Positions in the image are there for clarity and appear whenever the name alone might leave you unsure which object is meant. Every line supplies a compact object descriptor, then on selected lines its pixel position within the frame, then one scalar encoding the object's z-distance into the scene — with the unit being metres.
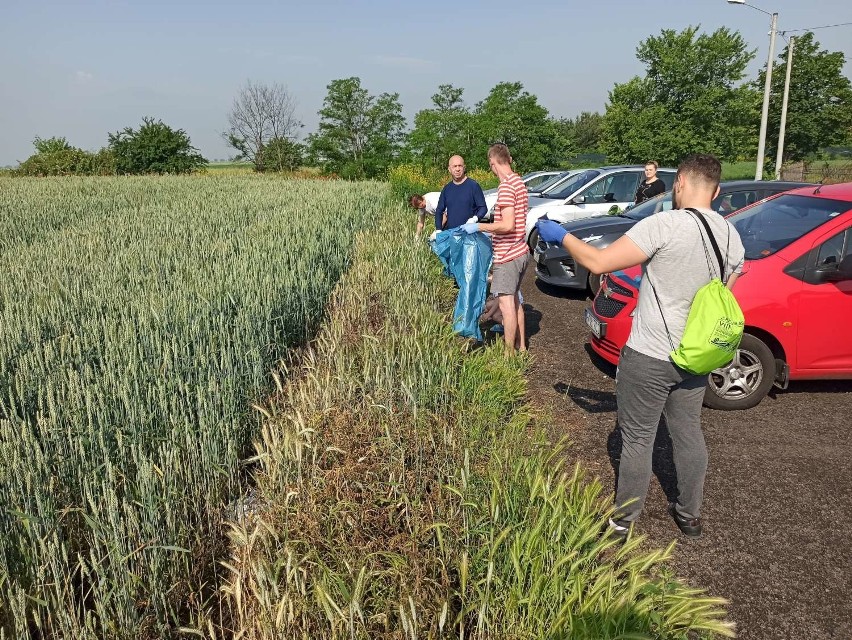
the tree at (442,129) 46.47
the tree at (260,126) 63.81
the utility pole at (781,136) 26.18
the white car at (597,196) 11.28
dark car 7.27
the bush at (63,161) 37.28
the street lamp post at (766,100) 21.95
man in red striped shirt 5.14
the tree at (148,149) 41.28
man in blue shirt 6.78
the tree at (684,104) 43.38
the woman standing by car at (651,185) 9.50
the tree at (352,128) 56.59
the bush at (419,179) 20.30
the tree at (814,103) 44.53
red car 4.55
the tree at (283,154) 55.66
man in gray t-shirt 2.84
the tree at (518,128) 45.06
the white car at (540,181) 13.70
